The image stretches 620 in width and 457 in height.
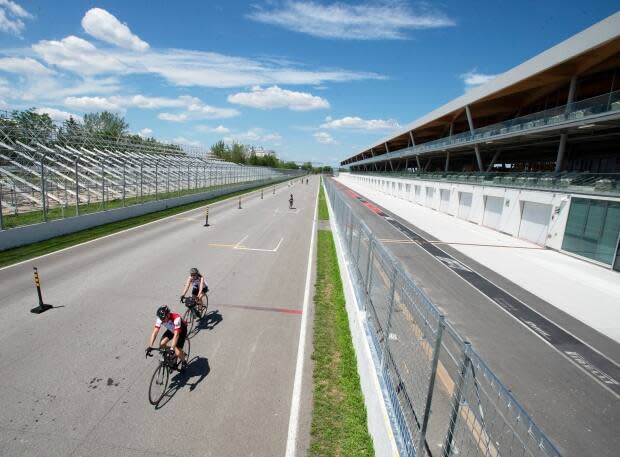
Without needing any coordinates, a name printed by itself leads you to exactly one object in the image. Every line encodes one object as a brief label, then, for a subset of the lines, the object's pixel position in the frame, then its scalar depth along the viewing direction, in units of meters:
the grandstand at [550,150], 16.45
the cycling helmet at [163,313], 5.50
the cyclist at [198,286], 7.69
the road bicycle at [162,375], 5.26
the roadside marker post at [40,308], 7.62
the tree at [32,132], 25.55
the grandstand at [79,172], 16.66
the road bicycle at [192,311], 7.15
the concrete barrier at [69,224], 13.12
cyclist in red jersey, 5.56
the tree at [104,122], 82.00
